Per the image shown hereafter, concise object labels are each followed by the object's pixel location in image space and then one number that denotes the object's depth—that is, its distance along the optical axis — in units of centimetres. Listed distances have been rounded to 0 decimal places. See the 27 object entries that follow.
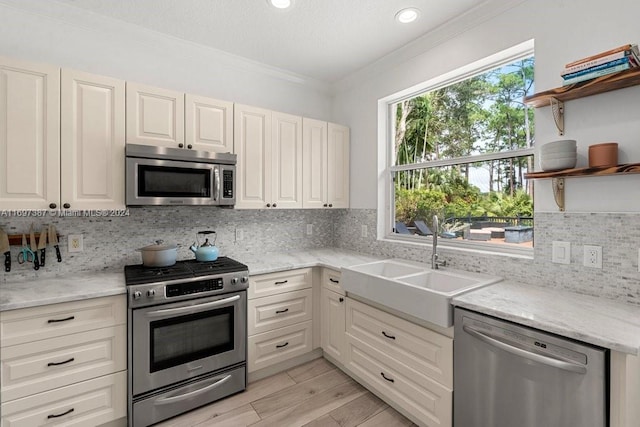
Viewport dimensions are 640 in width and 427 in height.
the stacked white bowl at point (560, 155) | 164
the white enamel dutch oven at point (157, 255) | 222
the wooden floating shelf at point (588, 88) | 144
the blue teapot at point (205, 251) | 245
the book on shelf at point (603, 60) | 142
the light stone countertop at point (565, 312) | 117
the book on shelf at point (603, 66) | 142
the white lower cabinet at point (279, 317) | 239
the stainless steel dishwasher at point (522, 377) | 118
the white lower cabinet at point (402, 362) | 172
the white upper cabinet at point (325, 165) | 301
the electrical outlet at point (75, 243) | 217
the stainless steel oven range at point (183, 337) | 188
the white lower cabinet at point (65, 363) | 160
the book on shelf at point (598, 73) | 143
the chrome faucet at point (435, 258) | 230
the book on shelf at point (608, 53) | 142
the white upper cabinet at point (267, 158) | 260
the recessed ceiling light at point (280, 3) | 204
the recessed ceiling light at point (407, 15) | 212
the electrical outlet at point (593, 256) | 164
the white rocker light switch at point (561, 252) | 175
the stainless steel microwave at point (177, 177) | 208
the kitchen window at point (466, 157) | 211
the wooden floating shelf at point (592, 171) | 143
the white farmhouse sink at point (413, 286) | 167
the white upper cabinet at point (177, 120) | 213
